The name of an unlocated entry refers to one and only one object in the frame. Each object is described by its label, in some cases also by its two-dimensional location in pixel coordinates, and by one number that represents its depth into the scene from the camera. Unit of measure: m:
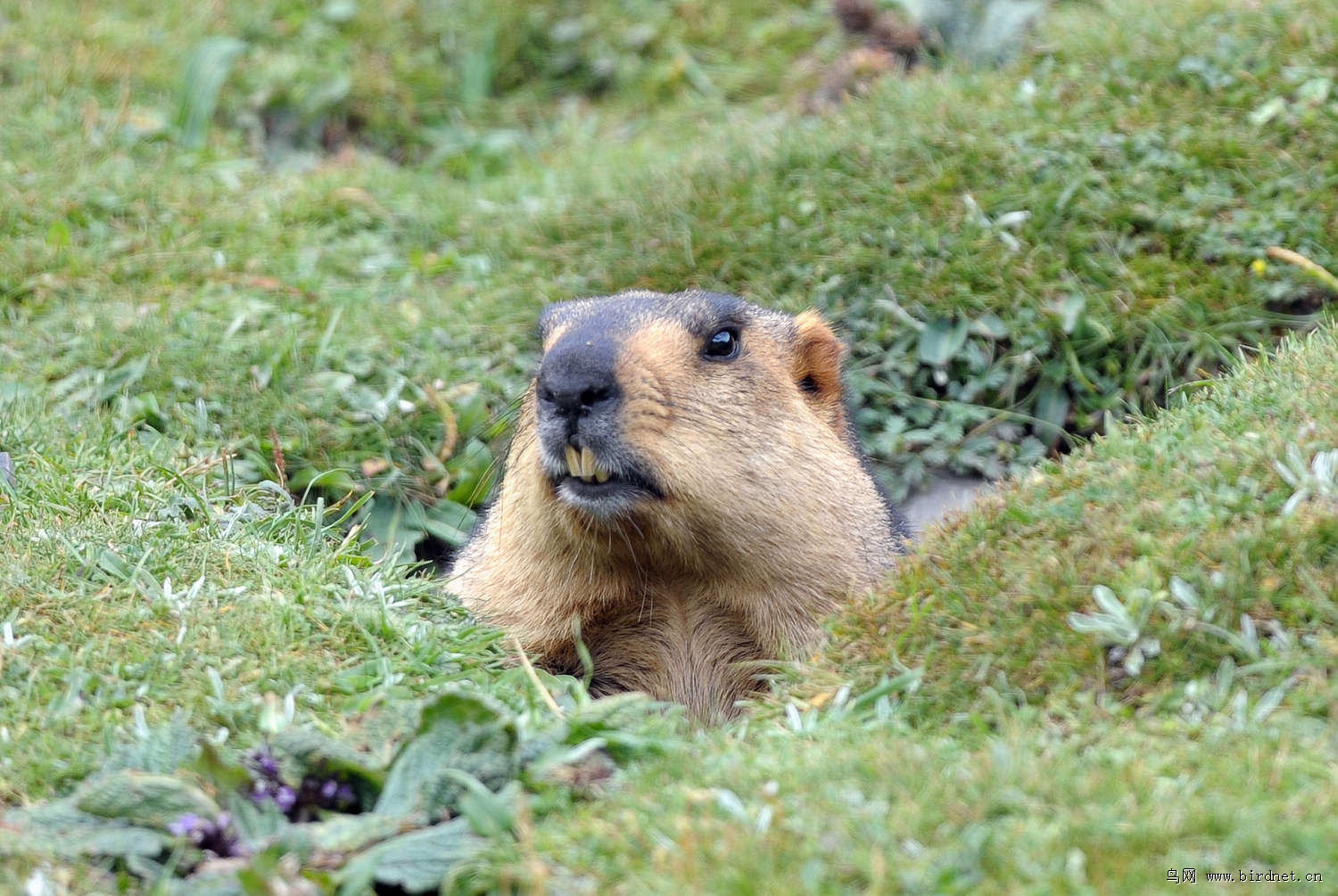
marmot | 8.53
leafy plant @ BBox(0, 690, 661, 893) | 5.85
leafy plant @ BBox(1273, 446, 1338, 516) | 7.01
